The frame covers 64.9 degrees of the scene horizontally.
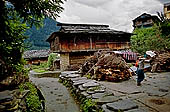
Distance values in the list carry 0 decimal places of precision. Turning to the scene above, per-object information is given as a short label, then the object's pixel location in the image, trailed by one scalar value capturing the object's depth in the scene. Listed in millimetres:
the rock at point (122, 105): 2699
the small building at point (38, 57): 29969
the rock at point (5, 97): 2702
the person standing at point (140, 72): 5012
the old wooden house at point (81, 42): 16109
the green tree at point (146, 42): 15578
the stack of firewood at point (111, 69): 5945
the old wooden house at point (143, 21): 33094
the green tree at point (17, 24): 2883
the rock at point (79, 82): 5566
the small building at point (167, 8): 29066
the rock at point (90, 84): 4873
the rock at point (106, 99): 3265
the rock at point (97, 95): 3689
